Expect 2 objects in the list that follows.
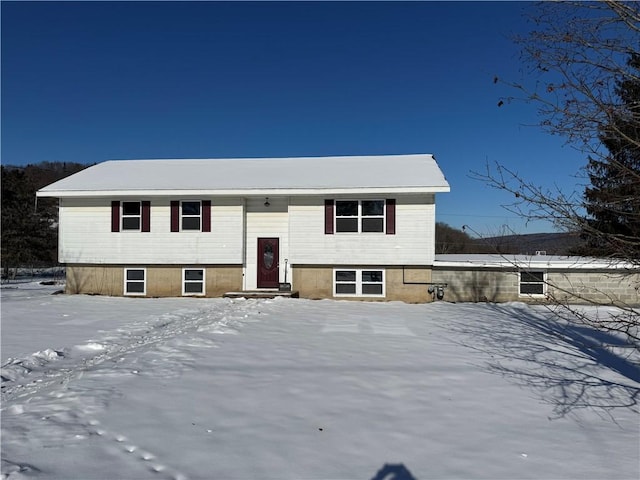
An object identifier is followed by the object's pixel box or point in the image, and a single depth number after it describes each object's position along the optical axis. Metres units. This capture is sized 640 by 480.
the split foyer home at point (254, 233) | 14.04
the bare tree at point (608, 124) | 3.08
